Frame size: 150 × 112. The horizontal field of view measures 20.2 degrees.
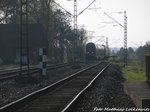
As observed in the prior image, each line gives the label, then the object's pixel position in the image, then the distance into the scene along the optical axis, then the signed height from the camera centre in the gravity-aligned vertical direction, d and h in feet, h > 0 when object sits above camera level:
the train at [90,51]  231.30 +2.43
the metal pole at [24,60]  80.53 -0.97
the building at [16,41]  202.65 +7.46
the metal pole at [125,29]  173.62 +10.72
